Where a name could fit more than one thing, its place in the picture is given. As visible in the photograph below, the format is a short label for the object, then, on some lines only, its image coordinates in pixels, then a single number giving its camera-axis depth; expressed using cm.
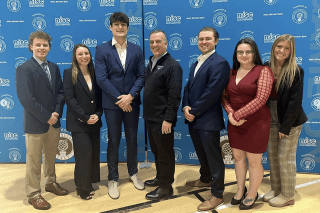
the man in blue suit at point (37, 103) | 258
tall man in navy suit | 277
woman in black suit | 270
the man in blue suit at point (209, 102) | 241
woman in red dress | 228
